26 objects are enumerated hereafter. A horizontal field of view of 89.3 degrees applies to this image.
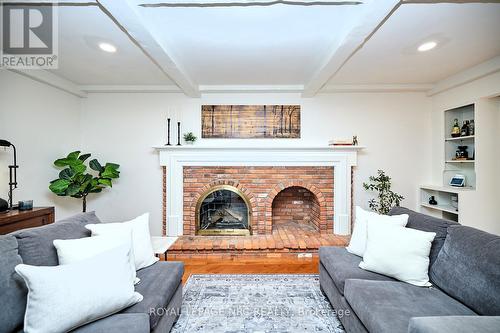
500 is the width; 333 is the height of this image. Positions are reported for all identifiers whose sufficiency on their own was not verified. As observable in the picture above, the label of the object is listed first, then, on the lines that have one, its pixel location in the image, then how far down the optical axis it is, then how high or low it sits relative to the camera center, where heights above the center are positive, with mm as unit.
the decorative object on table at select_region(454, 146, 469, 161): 3707 +187
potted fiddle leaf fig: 3355 -223
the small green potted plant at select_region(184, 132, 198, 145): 3992 +408
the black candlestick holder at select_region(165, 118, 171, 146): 3999 +497
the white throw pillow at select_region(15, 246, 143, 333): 1174 -648
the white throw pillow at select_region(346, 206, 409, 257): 2090 -511
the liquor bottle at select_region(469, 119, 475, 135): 3507 +530
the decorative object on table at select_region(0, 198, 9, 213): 2530 -434
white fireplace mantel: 3943 +45
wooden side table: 2361 -570
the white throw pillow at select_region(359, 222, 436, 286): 1774 -644
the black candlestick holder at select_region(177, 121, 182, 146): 4012 +492
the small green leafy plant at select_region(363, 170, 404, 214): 3830 -449
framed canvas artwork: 4059 +708
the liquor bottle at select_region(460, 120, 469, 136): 3579 +507
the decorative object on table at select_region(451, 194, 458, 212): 3739 -526
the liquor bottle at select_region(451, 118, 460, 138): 3711 +523
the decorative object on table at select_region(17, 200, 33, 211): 2689 -459
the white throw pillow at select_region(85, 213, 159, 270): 1793 -524
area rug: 1927 -1232
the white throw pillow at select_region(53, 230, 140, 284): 1472 -514
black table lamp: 2629 -114
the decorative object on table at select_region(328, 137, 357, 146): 3942 +342
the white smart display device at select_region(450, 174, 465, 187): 3608 -217
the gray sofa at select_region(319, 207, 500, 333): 1146 -770
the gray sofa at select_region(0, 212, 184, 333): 1228 -756
